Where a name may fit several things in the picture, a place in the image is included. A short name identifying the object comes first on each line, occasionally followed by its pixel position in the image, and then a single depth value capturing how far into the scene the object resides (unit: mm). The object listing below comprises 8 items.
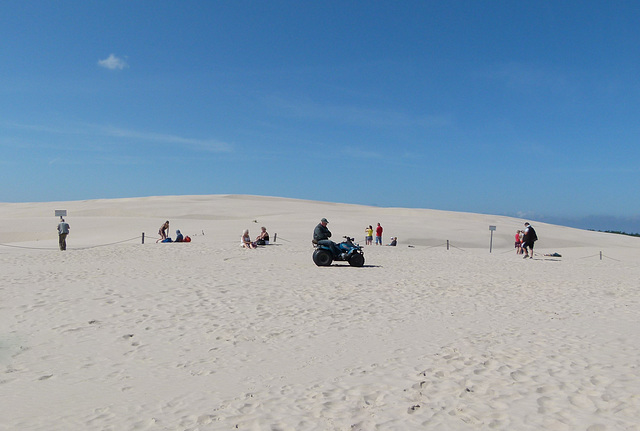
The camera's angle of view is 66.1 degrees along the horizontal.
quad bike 15445
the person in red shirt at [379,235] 27270
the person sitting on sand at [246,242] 21906
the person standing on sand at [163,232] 24531
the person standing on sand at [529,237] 21219
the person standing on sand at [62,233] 20453
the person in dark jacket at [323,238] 15513
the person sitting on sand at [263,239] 23212
